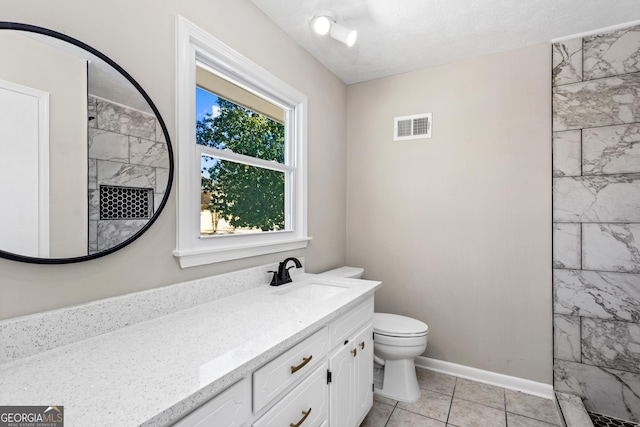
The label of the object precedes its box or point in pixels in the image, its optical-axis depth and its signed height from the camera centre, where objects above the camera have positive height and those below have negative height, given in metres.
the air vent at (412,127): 2.70 +0.72
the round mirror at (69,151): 0.98 +0.21
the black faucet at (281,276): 1.95 -0.39
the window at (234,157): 1.53 +0.32
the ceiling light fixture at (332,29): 1.90 +1.10
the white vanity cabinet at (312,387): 0.96 -0.66
